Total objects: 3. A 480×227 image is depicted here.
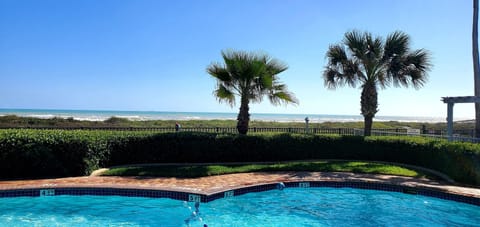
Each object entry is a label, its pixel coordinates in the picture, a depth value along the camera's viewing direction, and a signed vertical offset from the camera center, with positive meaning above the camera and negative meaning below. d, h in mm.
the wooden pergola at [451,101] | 10500 +783
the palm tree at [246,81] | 11953 +1373
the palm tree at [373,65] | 12828 +2238
